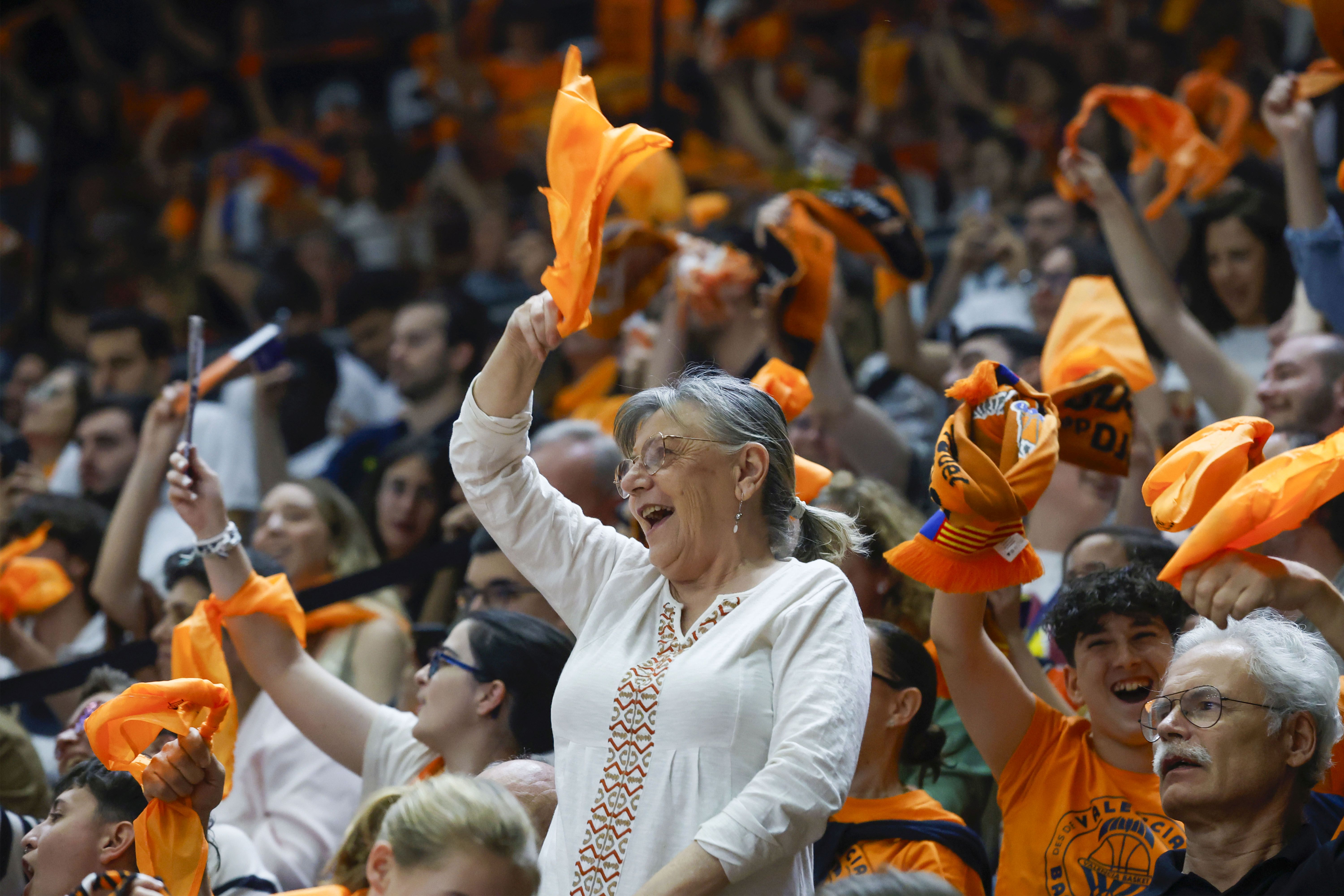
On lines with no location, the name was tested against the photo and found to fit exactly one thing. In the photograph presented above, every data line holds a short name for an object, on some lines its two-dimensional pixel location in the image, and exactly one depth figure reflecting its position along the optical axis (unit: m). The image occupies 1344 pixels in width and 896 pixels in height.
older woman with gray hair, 4.03
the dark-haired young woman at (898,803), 5.28
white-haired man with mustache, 4.34
